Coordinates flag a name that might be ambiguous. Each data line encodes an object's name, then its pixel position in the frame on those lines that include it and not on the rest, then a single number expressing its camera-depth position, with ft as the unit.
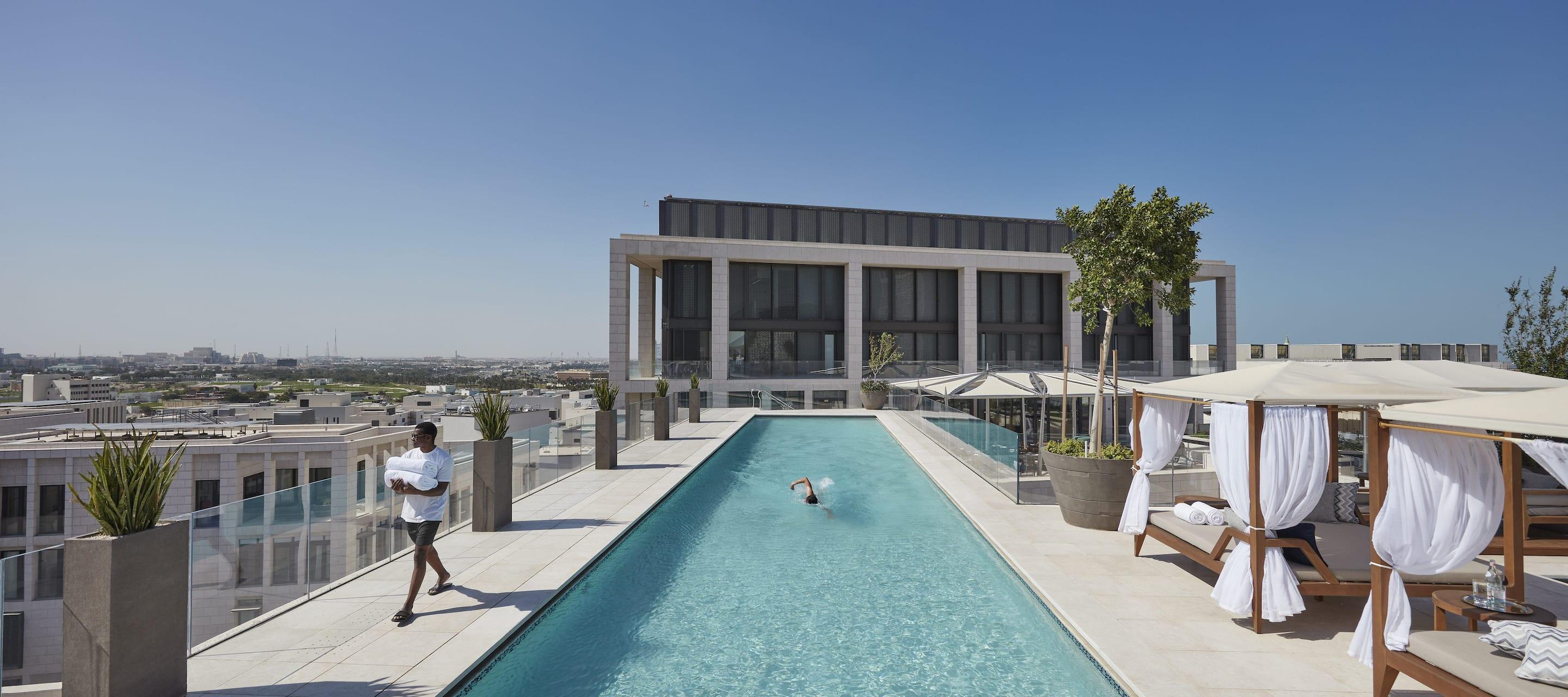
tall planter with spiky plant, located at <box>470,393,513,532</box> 24.86
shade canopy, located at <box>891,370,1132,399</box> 46.14
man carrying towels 17.16
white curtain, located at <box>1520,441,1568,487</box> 10.59
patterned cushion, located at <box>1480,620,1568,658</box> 9.32
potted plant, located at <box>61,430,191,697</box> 10.37
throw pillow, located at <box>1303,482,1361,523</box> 19.71
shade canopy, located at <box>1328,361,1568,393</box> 19.81
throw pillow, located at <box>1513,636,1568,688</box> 8.95
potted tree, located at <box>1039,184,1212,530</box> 25.43
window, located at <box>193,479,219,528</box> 73.56
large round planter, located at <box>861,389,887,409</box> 83.25
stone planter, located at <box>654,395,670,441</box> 54.54
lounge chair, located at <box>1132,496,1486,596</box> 14.26
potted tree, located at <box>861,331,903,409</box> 83.56
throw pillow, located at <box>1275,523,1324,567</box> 15.58
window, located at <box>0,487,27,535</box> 67.87
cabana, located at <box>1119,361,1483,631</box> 14.70
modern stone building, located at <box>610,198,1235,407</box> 98.73
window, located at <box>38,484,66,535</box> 72.43
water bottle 12.26
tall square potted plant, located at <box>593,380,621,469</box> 40.34
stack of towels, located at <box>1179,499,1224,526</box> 18.81
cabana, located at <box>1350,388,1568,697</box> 10.52
